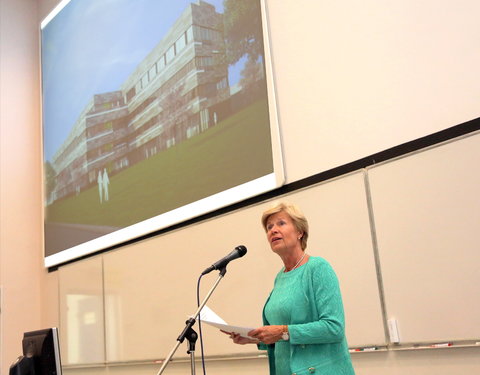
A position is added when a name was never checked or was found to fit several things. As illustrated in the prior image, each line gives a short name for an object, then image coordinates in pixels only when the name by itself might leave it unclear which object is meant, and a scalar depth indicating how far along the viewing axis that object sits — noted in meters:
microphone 2.56
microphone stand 2.44
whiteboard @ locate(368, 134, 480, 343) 2.72
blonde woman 2.31
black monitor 2.72
